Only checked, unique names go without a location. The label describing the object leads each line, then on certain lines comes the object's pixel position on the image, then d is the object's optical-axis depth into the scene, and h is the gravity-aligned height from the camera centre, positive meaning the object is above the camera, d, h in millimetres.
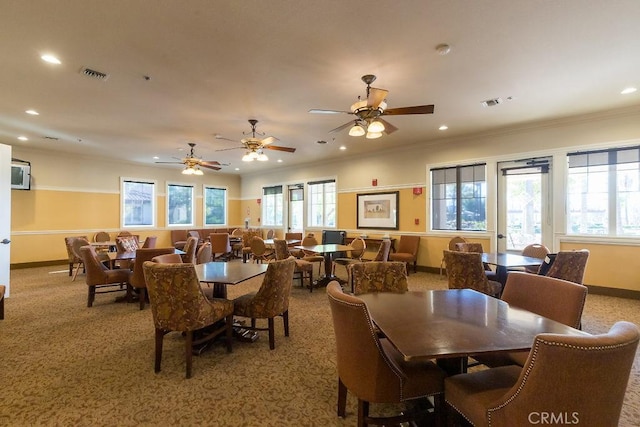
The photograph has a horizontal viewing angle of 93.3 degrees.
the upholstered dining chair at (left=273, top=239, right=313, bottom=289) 5273 -745
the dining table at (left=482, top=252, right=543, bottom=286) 3879 -622
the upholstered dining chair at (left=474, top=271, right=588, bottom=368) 1926 -592
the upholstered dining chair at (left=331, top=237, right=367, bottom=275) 5966 -757
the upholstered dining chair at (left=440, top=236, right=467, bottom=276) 5211 -511
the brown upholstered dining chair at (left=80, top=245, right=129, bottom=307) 4355 -867
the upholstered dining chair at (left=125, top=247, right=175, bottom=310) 4086 -725
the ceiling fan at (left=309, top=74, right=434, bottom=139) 3393 +1221
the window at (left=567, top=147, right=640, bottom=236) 4879 +390
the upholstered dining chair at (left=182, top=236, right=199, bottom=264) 5075 -627
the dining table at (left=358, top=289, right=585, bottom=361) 1397 -613
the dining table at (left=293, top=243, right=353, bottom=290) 5554 -775
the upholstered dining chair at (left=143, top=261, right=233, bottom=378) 2527 -739
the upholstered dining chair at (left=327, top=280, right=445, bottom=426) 1568 -858
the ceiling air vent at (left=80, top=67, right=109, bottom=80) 3514 +1684
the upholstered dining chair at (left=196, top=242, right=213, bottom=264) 5090 -672
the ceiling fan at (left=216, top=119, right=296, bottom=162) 4893 +1176
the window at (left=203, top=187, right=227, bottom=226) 11080 +348
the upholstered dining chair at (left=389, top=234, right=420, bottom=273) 6918 -844
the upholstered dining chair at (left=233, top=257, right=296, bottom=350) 3007 -853
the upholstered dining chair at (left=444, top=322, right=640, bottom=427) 1111 -629
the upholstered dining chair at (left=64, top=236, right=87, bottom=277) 6184 -818
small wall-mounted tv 7110 +947
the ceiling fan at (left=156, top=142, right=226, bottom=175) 6543 +1134
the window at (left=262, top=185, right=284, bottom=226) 10625 +338
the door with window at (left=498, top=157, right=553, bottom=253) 5605 +223
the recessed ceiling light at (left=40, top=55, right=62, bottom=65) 3214 +1690
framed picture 7652 +138
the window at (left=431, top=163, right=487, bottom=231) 6371 +385
